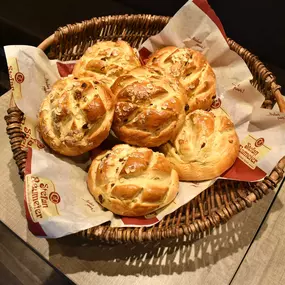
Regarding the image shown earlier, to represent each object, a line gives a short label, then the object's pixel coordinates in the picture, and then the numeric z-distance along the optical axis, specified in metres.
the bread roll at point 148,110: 0.50
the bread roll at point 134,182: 0.47
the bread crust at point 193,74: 0.56
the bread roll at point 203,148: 0.50
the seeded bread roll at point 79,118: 0.49
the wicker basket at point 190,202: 0.45
